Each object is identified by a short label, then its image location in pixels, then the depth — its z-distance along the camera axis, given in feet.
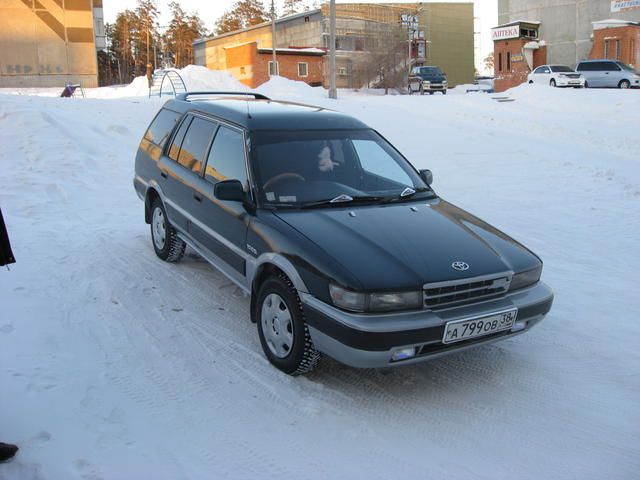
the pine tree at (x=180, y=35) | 277.03
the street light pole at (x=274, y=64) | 143.74
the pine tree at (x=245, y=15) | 290.15
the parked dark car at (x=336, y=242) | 12.35
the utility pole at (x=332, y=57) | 80.74
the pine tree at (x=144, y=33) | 265.13
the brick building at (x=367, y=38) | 171.22
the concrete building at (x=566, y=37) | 125.80
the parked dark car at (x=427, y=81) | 120.04
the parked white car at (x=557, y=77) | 101.45
